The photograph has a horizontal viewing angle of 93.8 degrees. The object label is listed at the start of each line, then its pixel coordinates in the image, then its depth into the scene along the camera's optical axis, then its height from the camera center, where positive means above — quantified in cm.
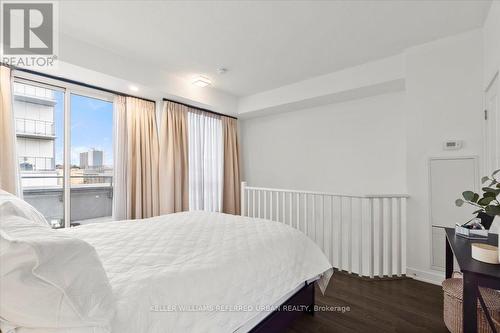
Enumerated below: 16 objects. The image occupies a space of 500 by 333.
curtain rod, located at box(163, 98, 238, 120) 361 +105
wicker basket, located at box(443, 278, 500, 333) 142 -90
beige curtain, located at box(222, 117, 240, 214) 449 -1
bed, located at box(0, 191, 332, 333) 97 -55
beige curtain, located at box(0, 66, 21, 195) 229 +28
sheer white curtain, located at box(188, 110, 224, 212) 399 +14
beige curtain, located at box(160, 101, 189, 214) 348 +14
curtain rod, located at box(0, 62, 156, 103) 247 +106
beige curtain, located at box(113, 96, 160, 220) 320 +9
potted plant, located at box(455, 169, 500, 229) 116 -20
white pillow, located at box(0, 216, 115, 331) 69 -37
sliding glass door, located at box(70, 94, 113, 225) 301 +12
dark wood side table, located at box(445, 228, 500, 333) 106 -52
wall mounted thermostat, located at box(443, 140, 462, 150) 244 +25
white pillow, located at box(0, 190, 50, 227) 105 -20
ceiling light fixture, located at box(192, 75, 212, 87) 342 +130
